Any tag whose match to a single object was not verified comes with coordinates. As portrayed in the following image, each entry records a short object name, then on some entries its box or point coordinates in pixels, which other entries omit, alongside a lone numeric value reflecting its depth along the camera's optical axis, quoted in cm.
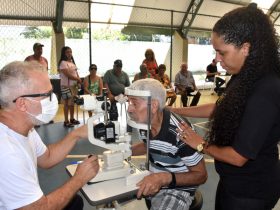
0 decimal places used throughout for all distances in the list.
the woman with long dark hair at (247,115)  110
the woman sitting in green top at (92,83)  543
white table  126
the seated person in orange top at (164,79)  627
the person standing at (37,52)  516
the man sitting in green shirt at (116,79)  561
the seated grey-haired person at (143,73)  572
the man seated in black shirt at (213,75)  917
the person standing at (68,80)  523
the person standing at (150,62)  609
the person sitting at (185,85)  687
